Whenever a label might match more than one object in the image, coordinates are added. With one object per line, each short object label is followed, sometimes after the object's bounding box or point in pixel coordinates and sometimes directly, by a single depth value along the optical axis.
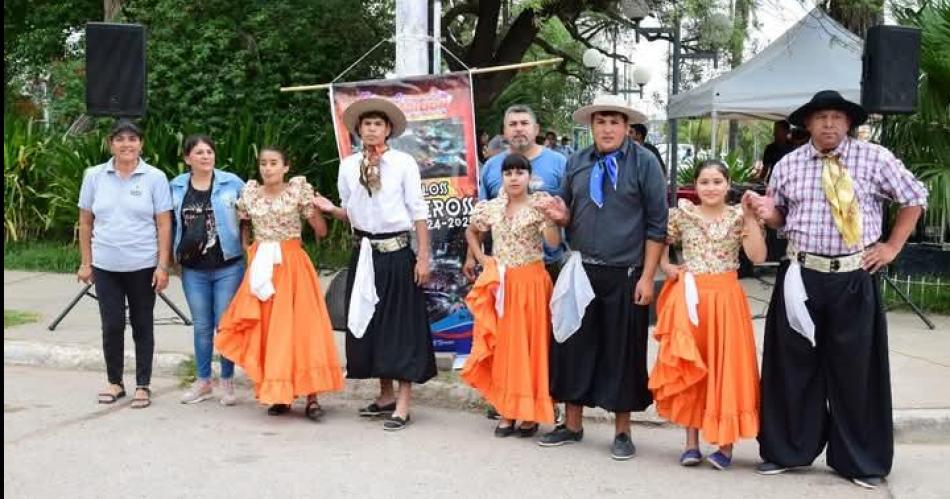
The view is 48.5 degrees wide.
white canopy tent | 12.55
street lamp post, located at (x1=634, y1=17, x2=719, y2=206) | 15.98
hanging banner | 7.35
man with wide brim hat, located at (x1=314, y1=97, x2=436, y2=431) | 6.26
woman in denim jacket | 6.55
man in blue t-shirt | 6.52
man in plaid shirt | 5.17
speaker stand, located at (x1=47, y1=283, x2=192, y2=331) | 8.28
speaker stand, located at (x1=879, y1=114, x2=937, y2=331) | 9.02
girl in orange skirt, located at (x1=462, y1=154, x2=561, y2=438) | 5.89
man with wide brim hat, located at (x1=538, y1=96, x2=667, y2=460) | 5.55
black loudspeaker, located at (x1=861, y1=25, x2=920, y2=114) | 7.93
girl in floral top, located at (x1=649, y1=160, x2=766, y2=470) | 5.31
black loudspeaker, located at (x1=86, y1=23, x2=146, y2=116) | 8.23
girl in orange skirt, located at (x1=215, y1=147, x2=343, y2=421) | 6.31
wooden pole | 7.10
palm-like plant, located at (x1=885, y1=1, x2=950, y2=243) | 9.43
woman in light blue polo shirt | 6.52
